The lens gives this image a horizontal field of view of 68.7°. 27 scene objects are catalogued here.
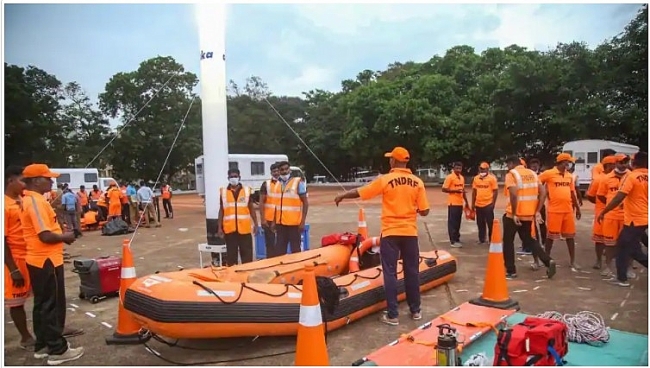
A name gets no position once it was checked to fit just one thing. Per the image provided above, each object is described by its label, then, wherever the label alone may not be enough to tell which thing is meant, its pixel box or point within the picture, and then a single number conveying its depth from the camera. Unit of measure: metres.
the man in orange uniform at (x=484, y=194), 8.88
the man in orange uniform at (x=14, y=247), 4.31
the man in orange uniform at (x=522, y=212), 6.53
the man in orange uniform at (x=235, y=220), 6.63
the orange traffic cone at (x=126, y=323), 4.58
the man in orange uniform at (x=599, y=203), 6.86
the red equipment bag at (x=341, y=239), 6.62
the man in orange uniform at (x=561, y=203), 6.99
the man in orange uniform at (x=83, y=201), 16.49
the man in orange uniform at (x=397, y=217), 4.88
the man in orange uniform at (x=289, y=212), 6.83
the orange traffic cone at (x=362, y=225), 7.65
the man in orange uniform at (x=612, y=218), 6.44
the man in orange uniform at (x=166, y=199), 17.70
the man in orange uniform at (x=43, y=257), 4.10
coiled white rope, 4.12
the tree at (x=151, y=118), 38.94
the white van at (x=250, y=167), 20.45
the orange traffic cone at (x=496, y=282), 5.21
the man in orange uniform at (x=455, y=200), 9.43
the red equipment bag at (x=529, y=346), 3.39
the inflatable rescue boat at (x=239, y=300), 4.04
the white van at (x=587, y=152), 21.34
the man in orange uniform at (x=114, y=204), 14.16
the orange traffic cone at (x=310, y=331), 3.46
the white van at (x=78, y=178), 23.09
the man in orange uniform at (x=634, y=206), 5.71
